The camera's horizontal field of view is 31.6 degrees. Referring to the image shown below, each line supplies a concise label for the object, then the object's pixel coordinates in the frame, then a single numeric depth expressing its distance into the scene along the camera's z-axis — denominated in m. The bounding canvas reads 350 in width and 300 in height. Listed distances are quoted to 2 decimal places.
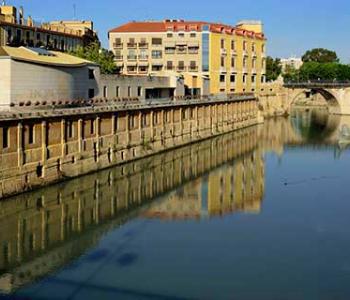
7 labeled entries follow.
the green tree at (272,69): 155.06
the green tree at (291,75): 165.84
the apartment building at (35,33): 78.14
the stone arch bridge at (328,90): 122.56
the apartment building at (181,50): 96.69
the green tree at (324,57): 195.62
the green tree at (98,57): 79.39
